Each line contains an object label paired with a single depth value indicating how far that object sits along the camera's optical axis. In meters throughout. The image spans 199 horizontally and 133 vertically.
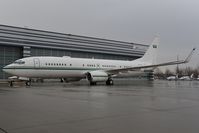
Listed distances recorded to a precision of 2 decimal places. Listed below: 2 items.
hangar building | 56.72
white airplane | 29.12
